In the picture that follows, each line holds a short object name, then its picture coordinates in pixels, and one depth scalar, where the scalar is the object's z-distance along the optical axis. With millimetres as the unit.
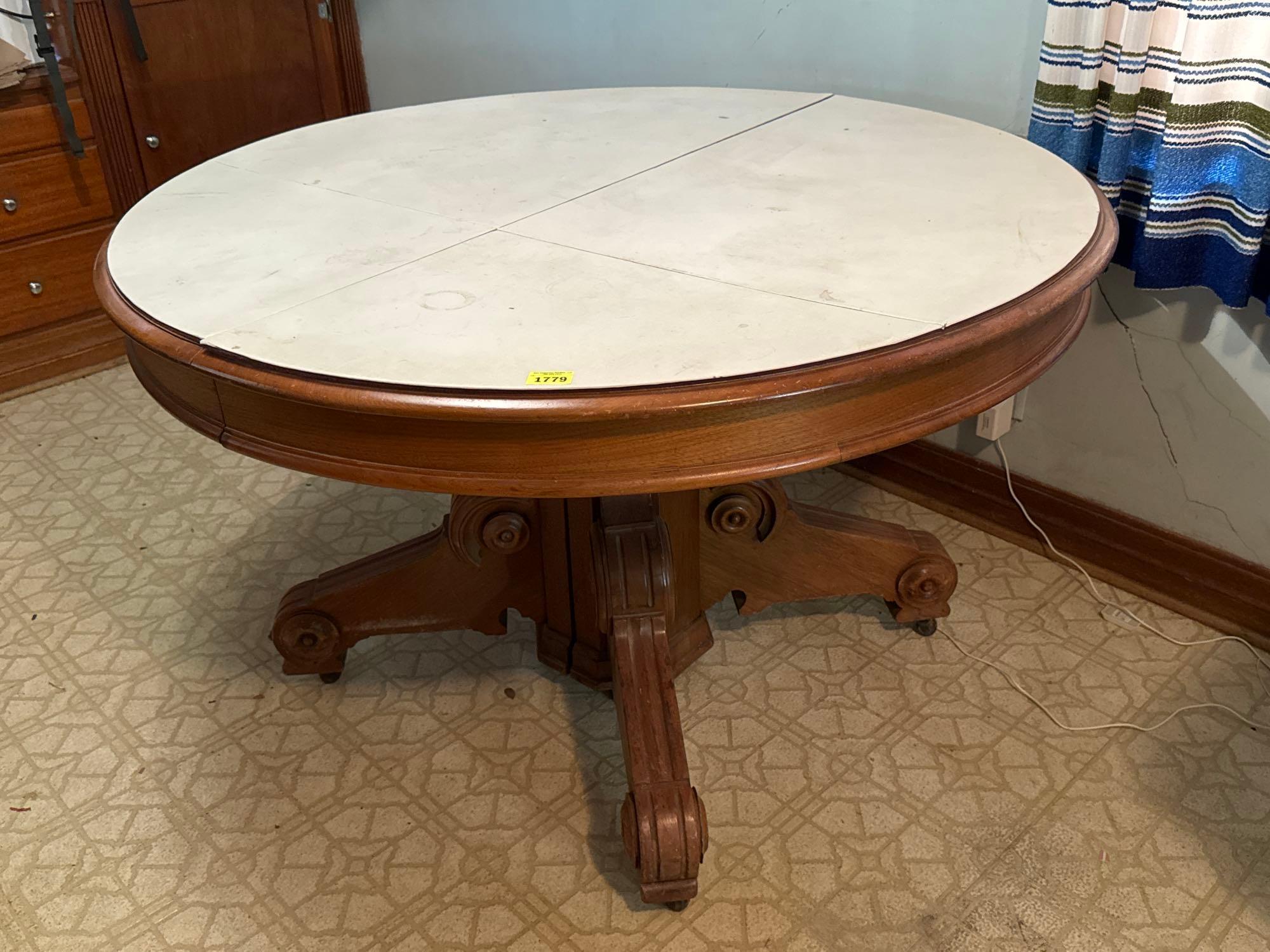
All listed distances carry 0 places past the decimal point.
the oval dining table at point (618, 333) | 989
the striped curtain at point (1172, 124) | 1397
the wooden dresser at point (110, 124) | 2475
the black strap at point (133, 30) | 2494
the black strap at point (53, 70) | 2328
